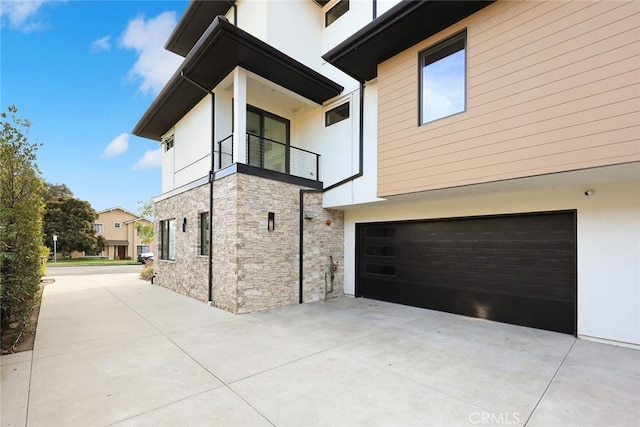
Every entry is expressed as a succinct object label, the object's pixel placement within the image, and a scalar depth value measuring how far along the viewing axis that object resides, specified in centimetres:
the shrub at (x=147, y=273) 1280
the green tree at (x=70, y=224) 2732
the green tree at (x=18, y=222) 470
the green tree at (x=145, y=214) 2134
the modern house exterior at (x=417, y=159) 426
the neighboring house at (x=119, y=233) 3488
